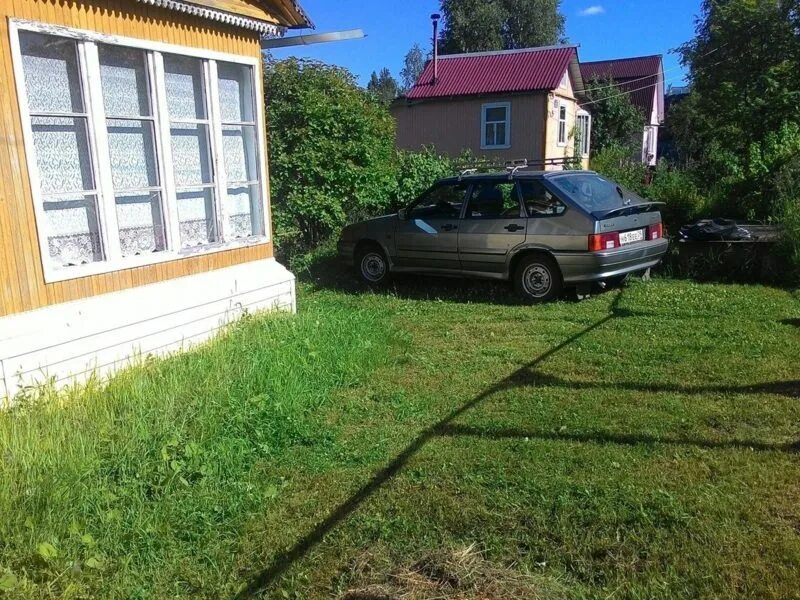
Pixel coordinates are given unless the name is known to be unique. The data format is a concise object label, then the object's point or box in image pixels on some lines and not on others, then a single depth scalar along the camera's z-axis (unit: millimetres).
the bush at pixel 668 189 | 11297
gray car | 8016
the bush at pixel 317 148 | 10828
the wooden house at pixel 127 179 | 4910
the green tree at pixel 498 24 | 45562
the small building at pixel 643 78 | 38156
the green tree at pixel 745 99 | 11164
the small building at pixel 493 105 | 23688
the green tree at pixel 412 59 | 86562
